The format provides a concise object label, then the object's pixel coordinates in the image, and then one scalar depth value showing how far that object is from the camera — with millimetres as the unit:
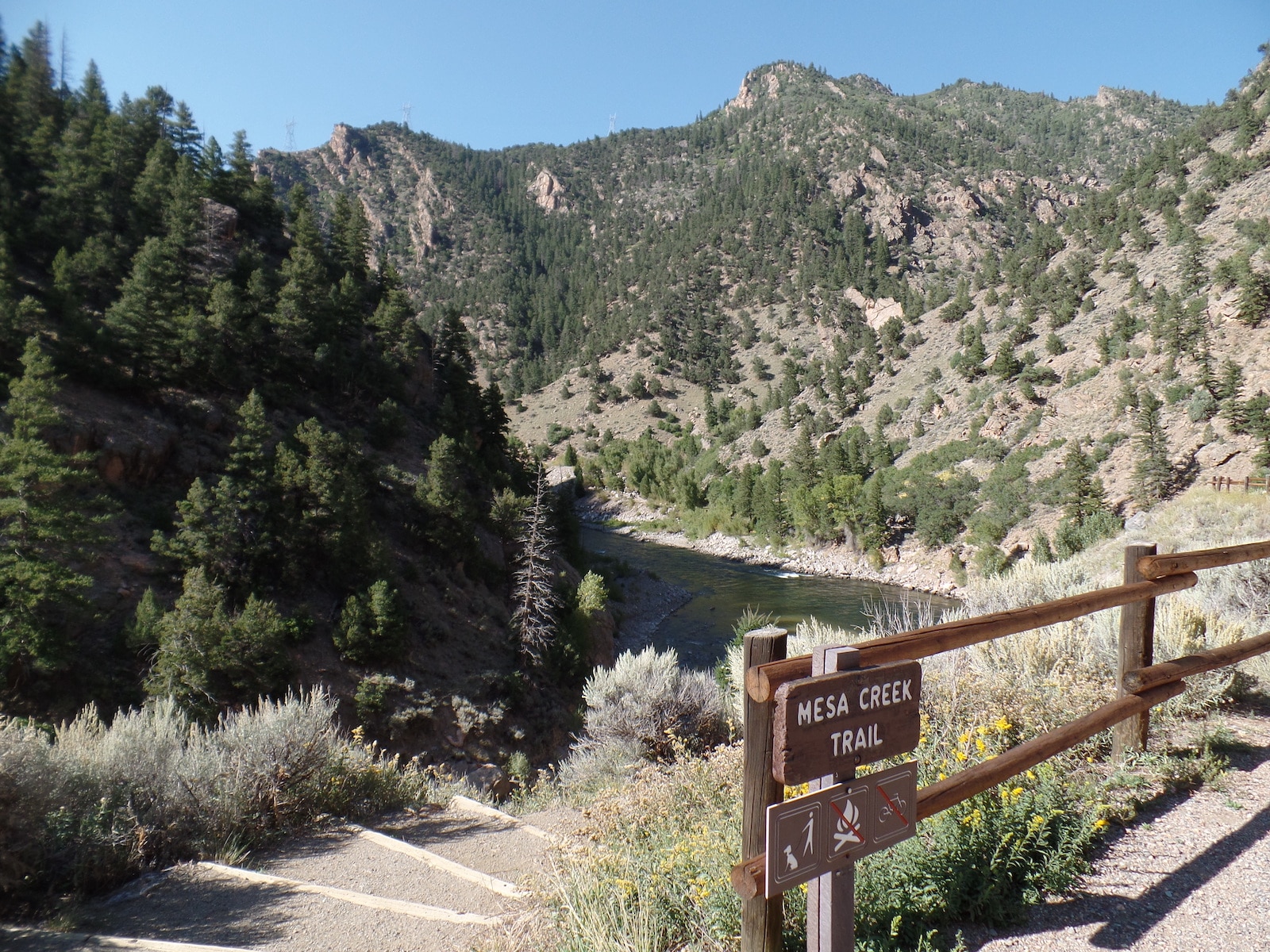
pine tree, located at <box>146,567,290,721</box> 15391
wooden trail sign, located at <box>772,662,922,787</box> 2107
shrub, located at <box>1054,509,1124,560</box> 31266
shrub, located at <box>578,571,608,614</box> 27188
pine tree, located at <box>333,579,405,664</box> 19031
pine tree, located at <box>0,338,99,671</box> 14438
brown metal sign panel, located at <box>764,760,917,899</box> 2105
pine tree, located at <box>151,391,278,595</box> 18016
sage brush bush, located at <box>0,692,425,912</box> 4480
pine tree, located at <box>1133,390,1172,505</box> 32531
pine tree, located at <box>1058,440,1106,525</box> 34344
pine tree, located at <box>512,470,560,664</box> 23203
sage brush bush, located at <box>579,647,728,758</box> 9281
